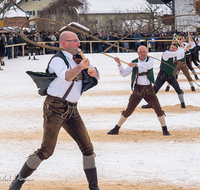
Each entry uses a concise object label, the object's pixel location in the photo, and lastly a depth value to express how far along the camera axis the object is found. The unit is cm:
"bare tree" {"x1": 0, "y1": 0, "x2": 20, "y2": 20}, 5622
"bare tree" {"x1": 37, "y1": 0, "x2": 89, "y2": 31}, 5764
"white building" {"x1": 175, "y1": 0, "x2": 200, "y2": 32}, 5205
